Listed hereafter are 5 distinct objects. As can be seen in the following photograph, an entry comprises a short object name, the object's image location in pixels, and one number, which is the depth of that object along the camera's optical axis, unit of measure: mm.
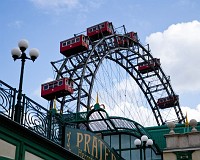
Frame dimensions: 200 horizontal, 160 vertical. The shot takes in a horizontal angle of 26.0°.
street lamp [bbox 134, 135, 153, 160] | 21673
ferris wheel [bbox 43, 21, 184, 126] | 47656
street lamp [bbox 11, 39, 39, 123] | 14242
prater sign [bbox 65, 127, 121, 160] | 17412
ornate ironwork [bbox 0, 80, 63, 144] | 13562
